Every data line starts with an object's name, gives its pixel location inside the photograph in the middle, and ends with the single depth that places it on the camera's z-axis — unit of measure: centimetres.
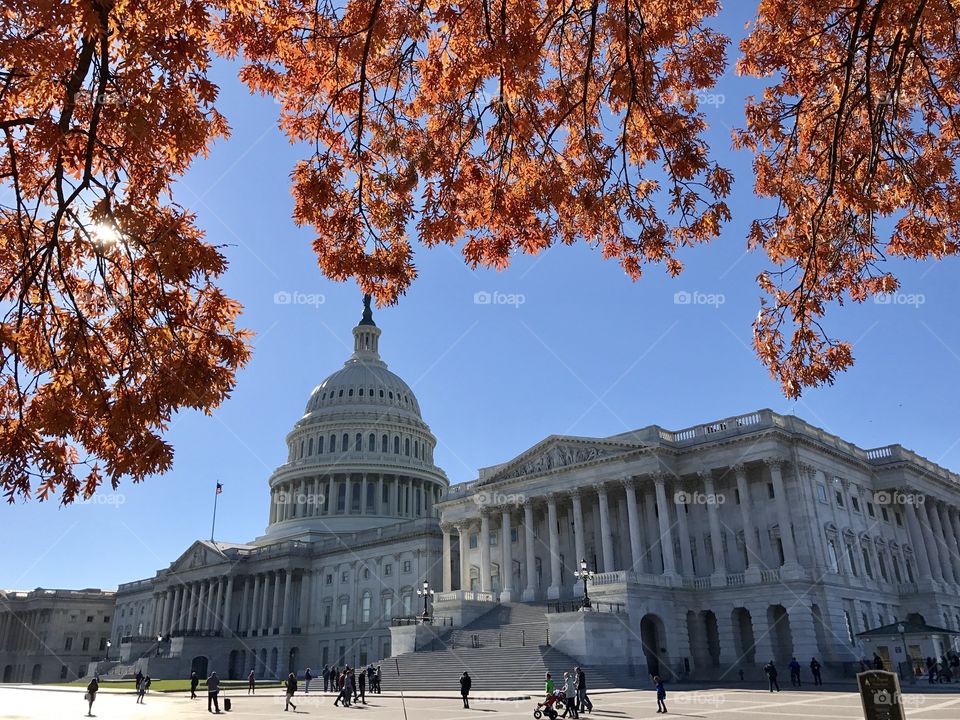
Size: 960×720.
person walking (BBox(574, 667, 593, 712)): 2656
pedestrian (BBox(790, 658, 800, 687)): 4044
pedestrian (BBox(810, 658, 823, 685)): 4133
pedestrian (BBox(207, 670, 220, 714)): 3304
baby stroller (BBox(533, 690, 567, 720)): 2417
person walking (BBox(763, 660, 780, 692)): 3718
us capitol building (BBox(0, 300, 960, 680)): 4856
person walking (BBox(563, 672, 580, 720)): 2495
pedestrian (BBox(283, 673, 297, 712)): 3344
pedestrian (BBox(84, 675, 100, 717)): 3694
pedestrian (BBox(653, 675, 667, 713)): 2623
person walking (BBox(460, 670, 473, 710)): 3131
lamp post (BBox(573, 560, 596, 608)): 4547
